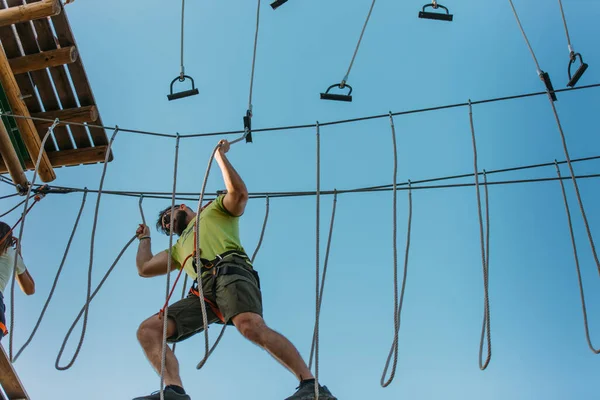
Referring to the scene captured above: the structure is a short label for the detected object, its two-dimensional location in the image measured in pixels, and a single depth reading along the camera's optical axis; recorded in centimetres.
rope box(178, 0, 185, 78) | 523
